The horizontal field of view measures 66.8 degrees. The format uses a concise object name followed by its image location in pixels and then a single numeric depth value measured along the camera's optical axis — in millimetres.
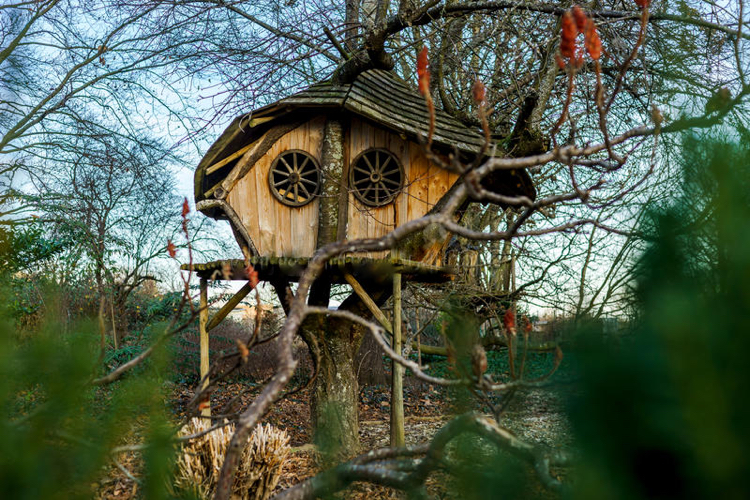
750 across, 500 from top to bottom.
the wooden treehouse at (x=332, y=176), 6555
